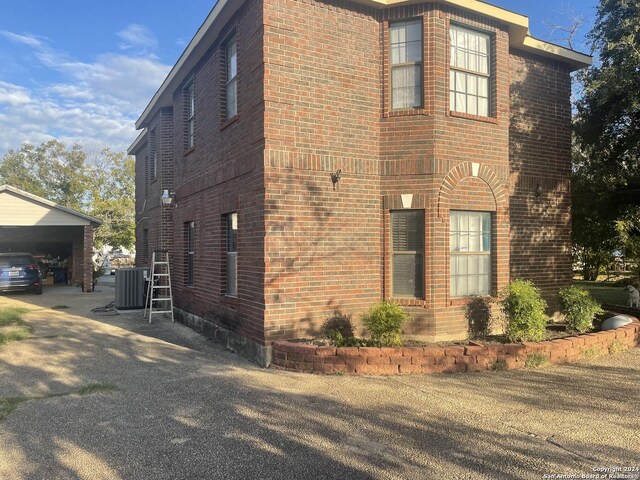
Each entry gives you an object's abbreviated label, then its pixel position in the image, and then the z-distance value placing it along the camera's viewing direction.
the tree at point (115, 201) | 38.41
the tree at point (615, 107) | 9.16
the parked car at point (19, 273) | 18.11
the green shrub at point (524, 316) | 6.89
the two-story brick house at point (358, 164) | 6.98
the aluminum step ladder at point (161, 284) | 12.24
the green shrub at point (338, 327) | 6.93
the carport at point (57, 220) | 18.69
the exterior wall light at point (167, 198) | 11.96
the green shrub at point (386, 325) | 6.68
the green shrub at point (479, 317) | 7.79
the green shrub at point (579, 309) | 7.88
